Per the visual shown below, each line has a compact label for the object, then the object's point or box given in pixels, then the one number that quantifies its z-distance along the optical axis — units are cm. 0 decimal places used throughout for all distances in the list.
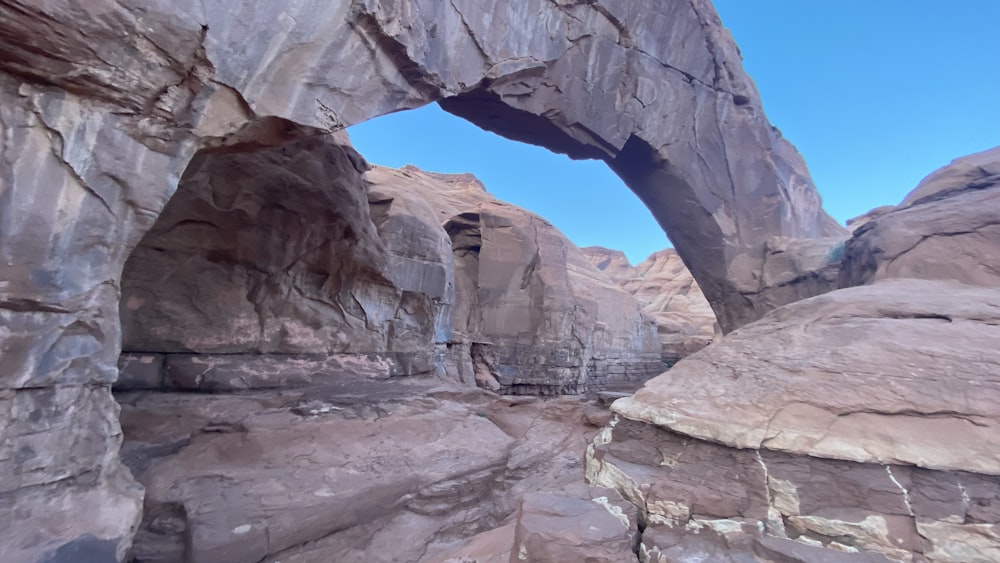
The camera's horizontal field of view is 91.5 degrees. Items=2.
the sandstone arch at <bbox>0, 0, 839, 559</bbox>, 286
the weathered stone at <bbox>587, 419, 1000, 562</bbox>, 253
